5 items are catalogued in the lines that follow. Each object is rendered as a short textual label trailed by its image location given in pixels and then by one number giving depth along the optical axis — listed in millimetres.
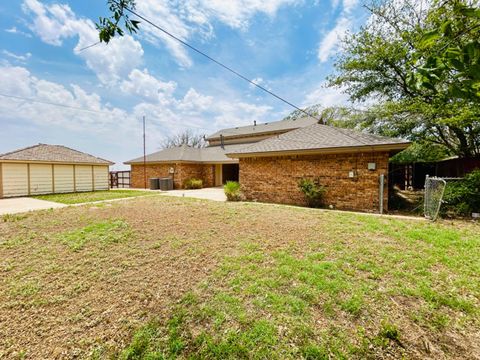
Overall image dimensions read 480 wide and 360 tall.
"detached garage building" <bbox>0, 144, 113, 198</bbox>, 13275
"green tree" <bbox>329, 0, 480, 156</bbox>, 9844
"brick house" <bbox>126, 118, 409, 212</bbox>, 8336
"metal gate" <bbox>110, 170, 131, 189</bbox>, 21016
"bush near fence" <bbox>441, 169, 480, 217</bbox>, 7176
